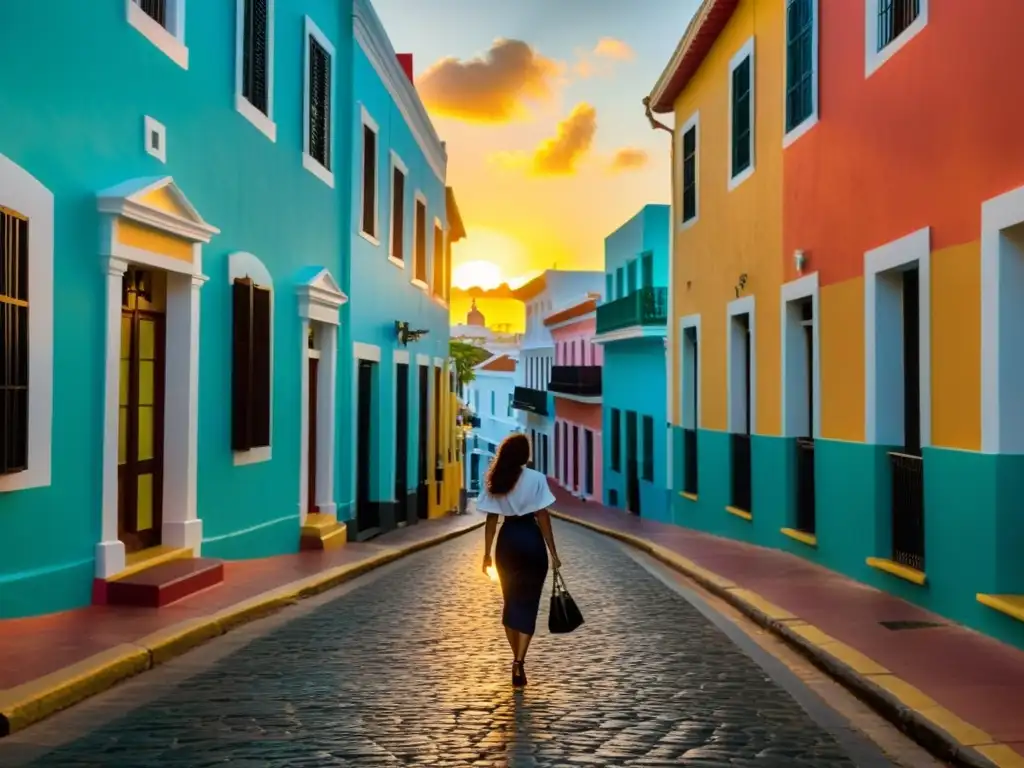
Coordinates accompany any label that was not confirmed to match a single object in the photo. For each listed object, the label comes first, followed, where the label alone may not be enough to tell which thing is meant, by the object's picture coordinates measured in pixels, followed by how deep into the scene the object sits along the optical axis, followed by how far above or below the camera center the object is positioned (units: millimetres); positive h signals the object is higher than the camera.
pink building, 37969 +396
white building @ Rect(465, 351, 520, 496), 67500 -19
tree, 73500 +3412
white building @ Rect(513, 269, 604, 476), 50262 +2591
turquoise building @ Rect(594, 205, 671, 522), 27531 +1176
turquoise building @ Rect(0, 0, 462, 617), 8164 +1111
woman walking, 7262 -769
